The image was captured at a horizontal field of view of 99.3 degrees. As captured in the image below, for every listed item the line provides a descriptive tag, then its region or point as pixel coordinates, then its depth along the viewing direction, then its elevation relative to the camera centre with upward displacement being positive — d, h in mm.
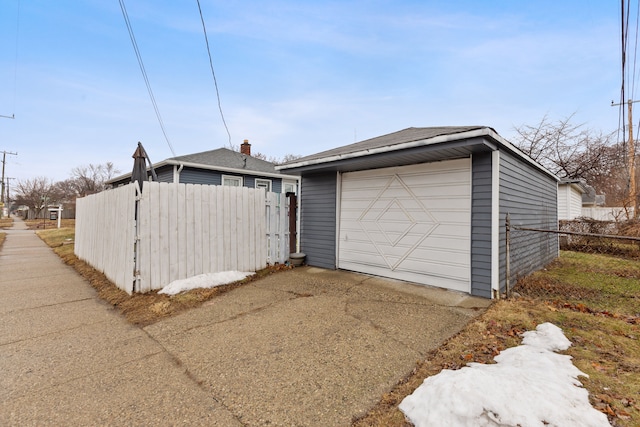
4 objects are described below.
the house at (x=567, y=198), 12996 +958
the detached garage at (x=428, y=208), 4586 +198
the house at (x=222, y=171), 10859 +1958
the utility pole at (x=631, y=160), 12648 +3071
